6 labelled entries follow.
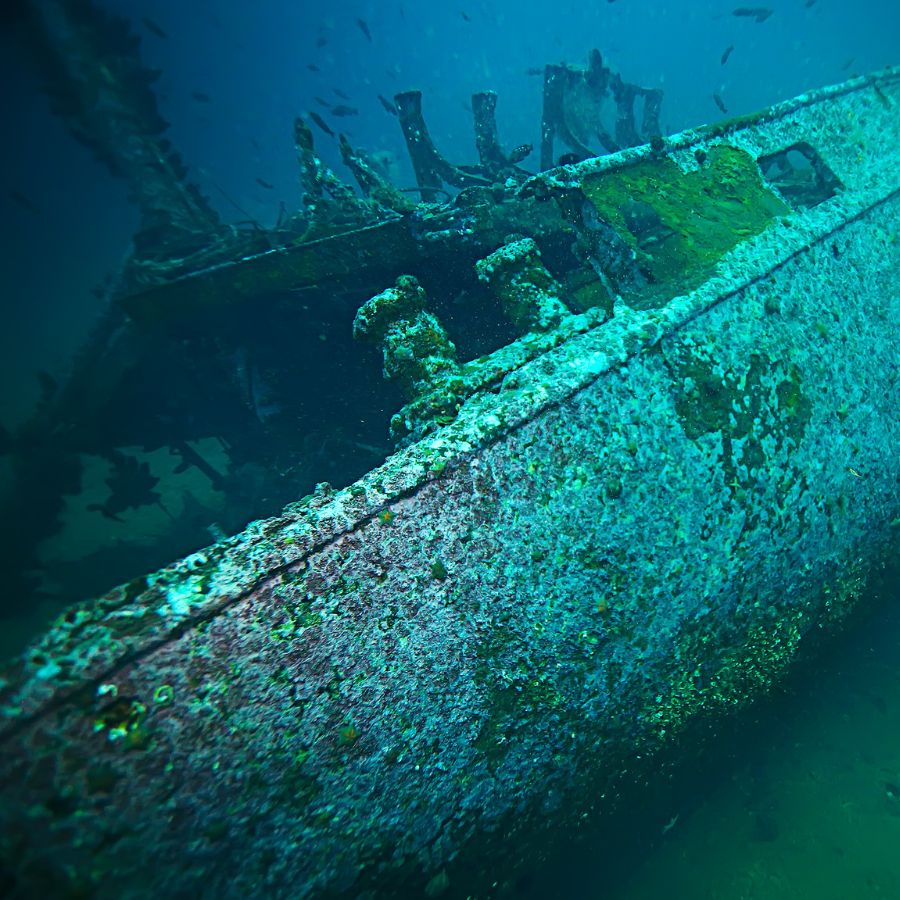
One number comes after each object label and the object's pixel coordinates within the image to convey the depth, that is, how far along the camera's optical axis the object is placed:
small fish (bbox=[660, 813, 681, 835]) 2.56
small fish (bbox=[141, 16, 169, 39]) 14.93
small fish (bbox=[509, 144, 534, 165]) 5.10
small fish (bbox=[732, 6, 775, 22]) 15.72
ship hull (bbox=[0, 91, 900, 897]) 1.12
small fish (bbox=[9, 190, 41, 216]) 10.99
